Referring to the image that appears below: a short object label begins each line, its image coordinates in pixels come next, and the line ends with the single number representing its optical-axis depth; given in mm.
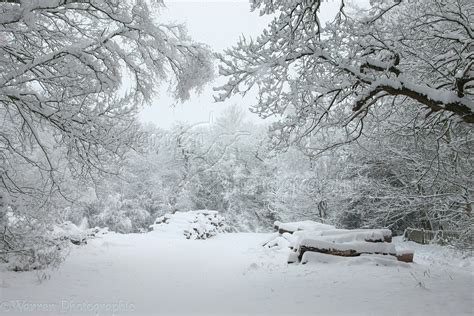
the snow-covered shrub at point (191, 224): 15852
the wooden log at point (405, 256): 7984
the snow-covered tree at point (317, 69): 4762
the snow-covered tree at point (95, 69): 5223
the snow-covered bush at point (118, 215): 26828
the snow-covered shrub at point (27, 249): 6316
